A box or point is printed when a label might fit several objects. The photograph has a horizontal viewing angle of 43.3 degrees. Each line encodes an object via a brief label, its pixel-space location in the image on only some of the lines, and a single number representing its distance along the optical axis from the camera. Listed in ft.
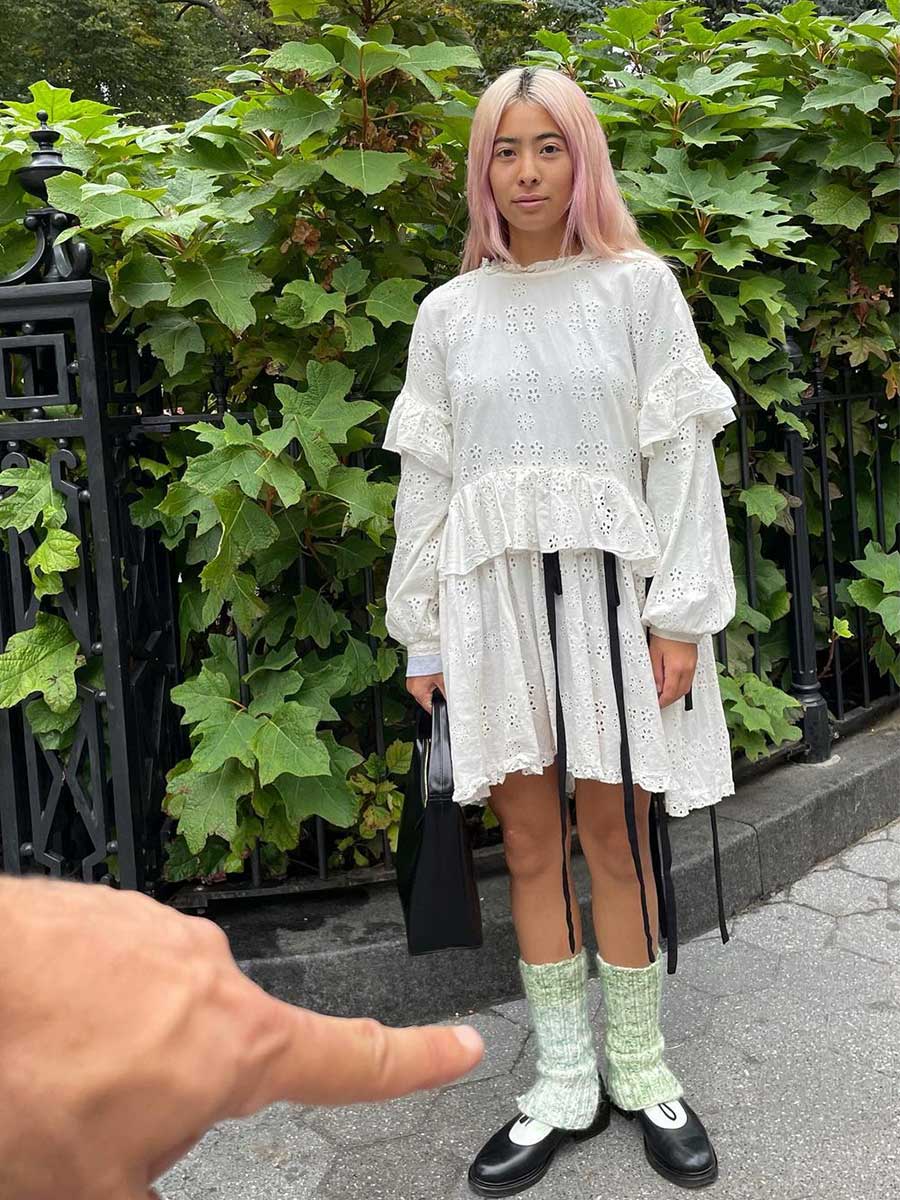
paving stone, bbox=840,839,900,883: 11.04
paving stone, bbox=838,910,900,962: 9.54
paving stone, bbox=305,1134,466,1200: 7.01
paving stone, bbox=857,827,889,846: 11.84
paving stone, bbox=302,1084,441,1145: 7.57
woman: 6.64
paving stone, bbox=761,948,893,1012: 8.73
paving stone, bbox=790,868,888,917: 10.38
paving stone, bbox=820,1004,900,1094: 7.97
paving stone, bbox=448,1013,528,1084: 8.25
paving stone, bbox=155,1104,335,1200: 7.11
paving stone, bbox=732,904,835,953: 9.75
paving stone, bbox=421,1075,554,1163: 7.47
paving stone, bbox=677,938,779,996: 9.12
